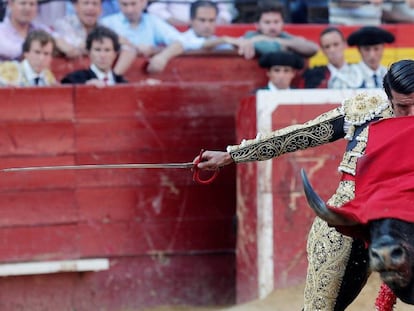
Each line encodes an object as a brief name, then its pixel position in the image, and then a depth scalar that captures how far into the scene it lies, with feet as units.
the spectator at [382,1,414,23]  60.03
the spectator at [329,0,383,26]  57.57
